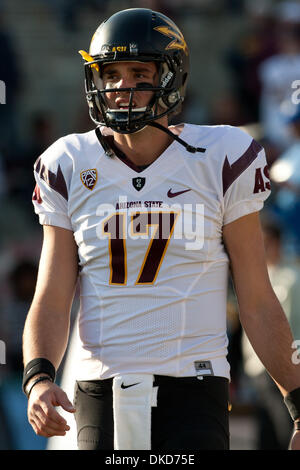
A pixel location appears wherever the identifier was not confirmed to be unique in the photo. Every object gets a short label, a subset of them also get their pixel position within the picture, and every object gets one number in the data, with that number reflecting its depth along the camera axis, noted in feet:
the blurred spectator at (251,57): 62.23
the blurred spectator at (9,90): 63.26
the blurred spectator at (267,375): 41.68
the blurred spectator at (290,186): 44.09
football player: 21.79
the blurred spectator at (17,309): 46.93
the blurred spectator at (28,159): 60.03
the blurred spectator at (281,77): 55.52
